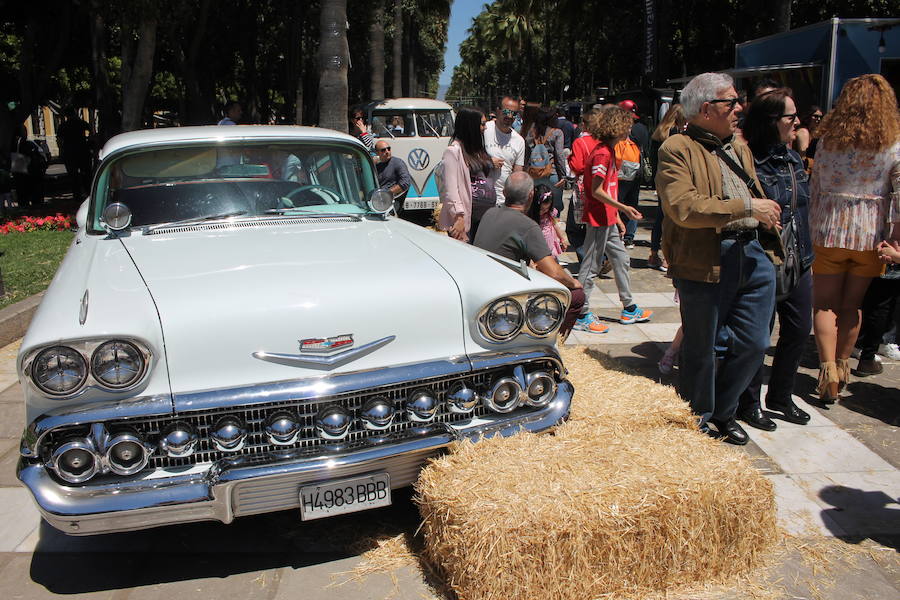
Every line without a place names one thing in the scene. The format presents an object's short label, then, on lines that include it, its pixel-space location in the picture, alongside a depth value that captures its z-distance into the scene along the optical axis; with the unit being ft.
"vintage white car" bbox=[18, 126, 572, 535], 8.94
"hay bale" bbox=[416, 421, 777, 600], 8.77
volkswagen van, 41.39
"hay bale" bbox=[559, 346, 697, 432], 11.81
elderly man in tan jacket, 12.28
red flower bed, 37.73
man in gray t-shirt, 15.34
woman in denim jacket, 13.56
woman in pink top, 19.60
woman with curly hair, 14.98
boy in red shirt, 20.97
